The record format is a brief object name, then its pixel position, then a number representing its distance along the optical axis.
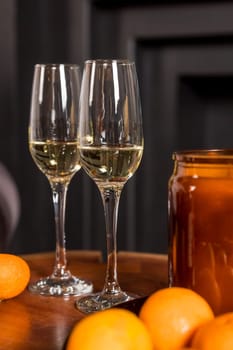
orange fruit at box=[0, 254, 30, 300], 0.99
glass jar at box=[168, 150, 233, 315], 0.90
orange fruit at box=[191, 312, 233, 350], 0.76
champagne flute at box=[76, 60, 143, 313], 0.95
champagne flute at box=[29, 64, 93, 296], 1.03
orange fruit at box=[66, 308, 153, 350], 0.76
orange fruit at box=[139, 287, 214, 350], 0.81
